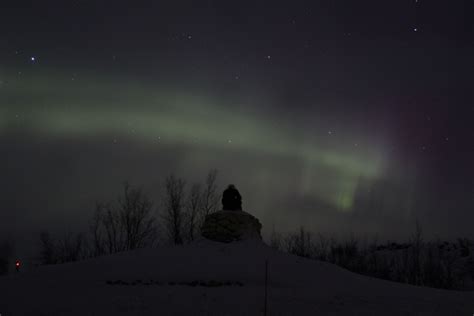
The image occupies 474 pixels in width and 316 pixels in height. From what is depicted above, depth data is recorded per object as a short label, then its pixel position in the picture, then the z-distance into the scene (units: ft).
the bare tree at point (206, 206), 188.55
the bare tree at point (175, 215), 188.96
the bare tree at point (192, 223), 186.19
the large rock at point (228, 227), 103.09
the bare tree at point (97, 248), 197.30
